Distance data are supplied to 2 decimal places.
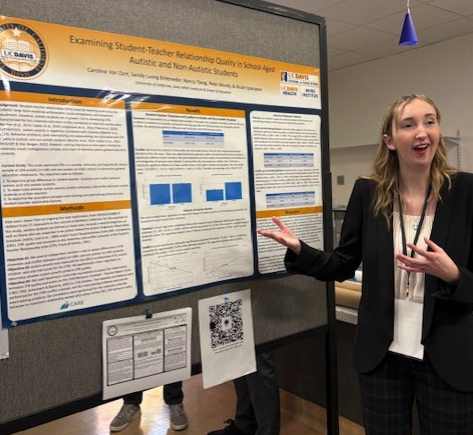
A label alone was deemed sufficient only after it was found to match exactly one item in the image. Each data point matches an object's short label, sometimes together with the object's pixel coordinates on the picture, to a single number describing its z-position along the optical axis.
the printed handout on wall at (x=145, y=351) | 0.95
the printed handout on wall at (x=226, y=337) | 1.10
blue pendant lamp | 2.09
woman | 1.15
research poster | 0.84
